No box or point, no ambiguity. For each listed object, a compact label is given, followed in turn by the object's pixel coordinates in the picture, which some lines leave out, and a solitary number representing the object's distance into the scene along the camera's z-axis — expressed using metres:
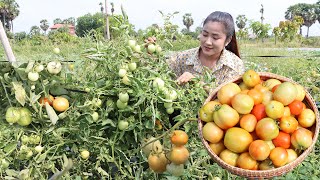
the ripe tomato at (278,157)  1.12
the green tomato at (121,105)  1.42
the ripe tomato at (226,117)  1.16
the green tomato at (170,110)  1.45
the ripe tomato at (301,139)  1.14
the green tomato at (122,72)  1.37
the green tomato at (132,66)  1.40
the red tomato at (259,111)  1.20
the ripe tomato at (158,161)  1.41
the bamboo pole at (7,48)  1.60
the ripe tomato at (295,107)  1.21
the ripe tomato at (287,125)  1.17
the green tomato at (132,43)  1.43
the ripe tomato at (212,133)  1.18
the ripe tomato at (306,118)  1.21
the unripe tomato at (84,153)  1.51
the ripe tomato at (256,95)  1.21
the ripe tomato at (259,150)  1.10
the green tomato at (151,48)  1.52
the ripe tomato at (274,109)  1.15
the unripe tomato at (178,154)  1.37
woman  1.92
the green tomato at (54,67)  1.40
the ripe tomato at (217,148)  1.21
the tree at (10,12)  35.15
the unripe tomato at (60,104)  1.44
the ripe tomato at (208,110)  1.22
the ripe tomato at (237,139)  1.13
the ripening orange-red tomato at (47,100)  1.45
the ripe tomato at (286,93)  1.18
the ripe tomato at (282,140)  1.17
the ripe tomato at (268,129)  1.12
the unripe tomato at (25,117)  1.42
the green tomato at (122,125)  1.45
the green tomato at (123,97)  1.38
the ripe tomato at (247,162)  1.13
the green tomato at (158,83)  1.36
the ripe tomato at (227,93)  1.24
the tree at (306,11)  42.45
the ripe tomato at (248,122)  1.17
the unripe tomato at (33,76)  1.36
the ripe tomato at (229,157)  1.16
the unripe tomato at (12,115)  1.41
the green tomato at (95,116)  1.43
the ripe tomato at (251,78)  1.29
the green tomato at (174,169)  1.40
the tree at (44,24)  42.52
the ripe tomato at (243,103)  1.16
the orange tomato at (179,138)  1.36
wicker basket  1.12
